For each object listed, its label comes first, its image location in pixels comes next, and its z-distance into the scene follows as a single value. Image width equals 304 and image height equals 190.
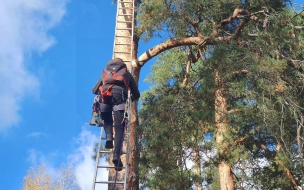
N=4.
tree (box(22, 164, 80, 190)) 17.55
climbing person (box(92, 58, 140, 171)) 4.32
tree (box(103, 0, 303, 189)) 4.62
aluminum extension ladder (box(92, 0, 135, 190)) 5.72
